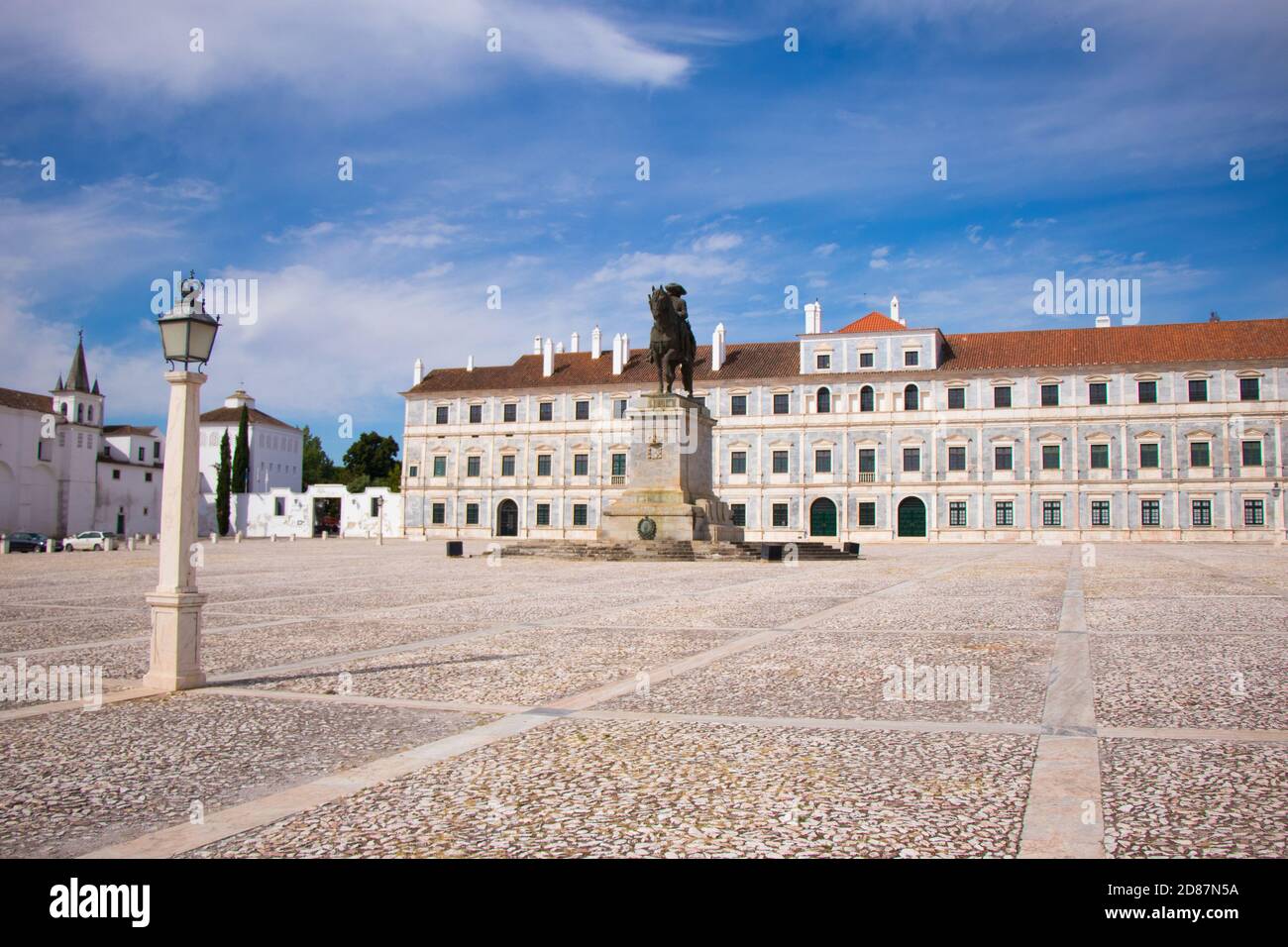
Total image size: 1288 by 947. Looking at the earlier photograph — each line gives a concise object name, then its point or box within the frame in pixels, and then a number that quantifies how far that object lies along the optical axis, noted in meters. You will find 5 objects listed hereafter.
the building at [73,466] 63.00
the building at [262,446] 84.00
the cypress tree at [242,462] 73.25
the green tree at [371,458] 96.75
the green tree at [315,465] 114.01
